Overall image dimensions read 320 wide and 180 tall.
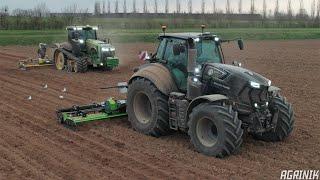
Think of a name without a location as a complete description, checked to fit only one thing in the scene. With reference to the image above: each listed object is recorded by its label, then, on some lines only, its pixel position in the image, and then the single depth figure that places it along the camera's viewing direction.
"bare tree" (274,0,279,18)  95.44
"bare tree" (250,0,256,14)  92.55
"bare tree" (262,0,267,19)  88.09
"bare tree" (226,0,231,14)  88.12
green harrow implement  10.50
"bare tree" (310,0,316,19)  93.62
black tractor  8.29
